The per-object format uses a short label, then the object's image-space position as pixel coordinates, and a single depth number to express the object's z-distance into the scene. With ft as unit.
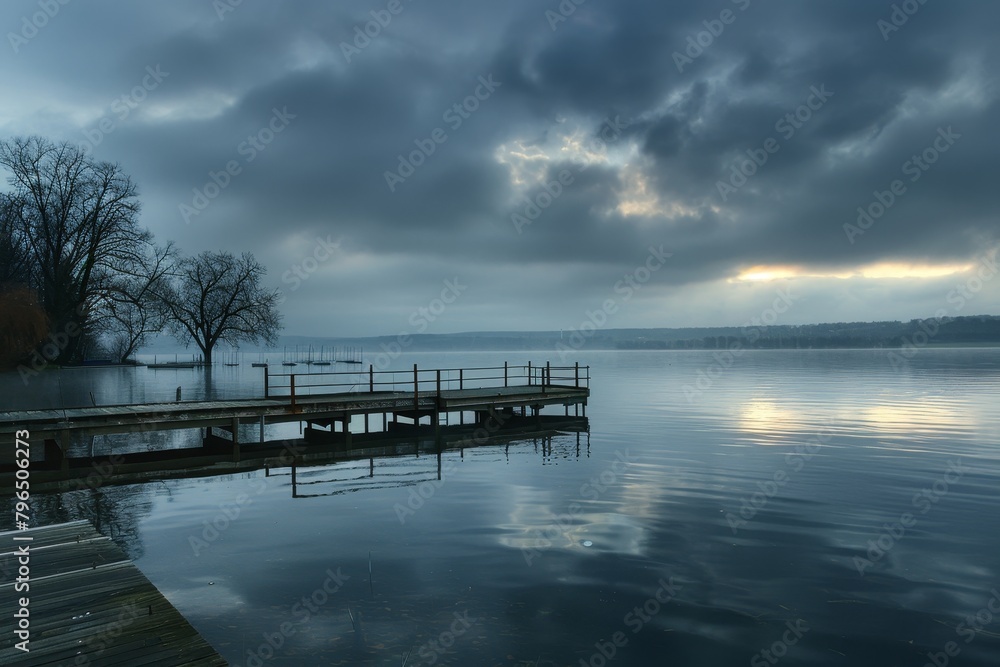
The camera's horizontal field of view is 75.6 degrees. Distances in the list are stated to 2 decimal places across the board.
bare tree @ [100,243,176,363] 197.19
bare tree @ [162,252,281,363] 273.75
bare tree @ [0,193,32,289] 176.04
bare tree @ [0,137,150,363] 179.42
